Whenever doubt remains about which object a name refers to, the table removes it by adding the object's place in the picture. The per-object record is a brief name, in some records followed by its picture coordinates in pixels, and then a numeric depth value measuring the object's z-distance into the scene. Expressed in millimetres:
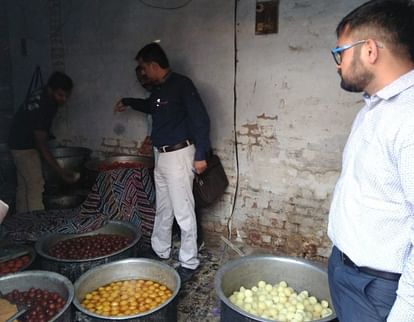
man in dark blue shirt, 3133
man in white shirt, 1201
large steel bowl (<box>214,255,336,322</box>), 2455
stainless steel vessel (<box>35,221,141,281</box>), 2904
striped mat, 3703
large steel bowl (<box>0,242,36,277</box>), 2962
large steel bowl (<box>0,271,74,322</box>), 2468
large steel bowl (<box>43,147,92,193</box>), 4305
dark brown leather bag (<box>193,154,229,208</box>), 3420
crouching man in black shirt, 3920
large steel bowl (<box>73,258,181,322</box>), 2381
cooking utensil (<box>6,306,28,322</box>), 2174
